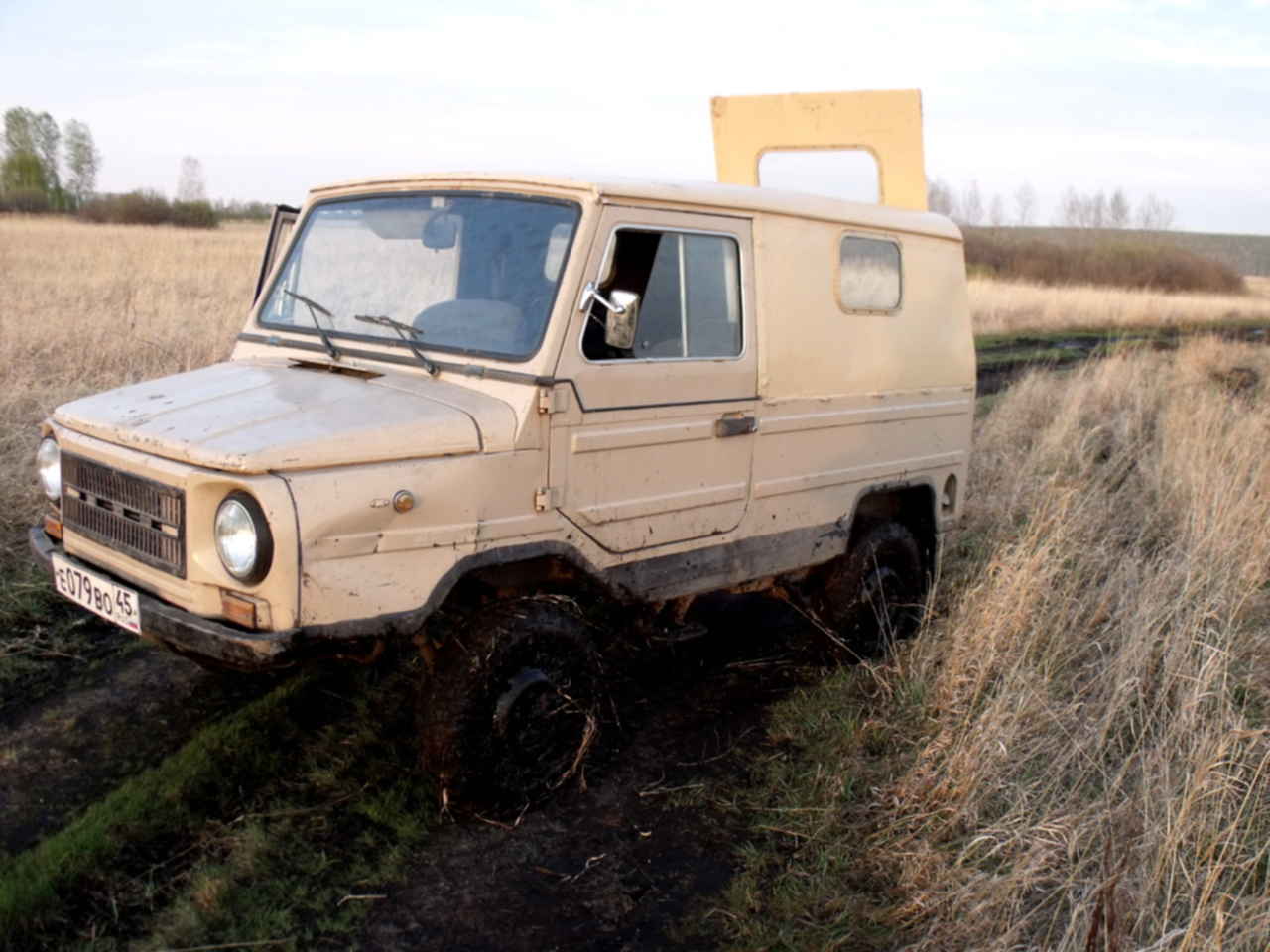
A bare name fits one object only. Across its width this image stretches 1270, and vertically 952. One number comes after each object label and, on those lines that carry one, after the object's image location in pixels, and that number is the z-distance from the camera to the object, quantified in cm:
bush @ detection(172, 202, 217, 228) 3788
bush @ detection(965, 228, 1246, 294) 4212
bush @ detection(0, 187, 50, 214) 3825
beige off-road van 337
